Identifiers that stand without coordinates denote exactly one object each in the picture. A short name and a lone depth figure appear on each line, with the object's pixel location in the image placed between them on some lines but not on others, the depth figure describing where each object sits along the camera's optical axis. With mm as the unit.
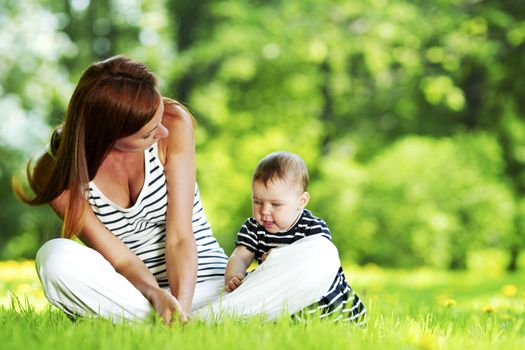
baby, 6332
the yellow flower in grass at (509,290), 10184
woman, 5918
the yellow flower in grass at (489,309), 7801
